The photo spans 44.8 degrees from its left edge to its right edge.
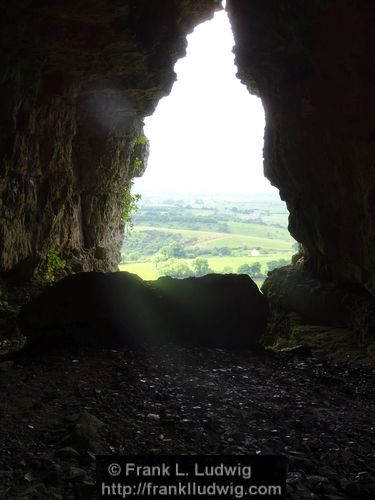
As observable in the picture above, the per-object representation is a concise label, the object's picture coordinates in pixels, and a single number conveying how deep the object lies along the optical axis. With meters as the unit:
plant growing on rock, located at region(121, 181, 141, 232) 25.08
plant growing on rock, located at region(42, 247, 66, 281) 17.95
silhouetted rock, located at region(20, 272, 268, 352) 11.30
